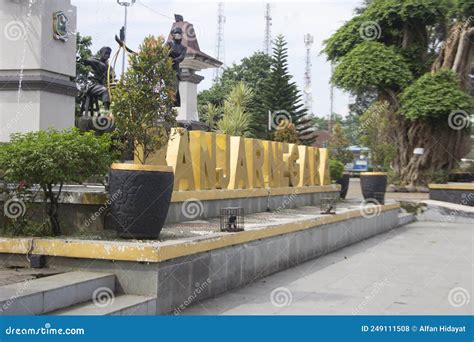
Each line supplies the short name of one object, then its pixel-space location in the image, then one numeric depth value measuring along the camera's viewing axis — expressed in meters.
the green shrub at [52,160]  5.89
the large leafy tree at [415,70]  25.72
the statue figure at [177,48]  9.66
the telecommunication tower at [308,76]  48.07
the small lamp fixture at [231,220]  7.26
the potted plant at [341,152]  18.34
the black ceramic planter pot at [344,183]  18.23
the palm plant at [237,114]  25.80
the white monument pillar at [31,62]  9.20
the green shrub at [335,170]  18.25
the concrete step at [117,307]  4.72
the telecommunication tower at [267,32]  45.38
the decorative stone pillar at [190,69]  14.88
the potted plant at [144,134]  5.85
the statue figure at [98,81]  9.60
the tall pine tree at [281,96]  33.88
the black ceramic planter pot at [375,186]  15.77
